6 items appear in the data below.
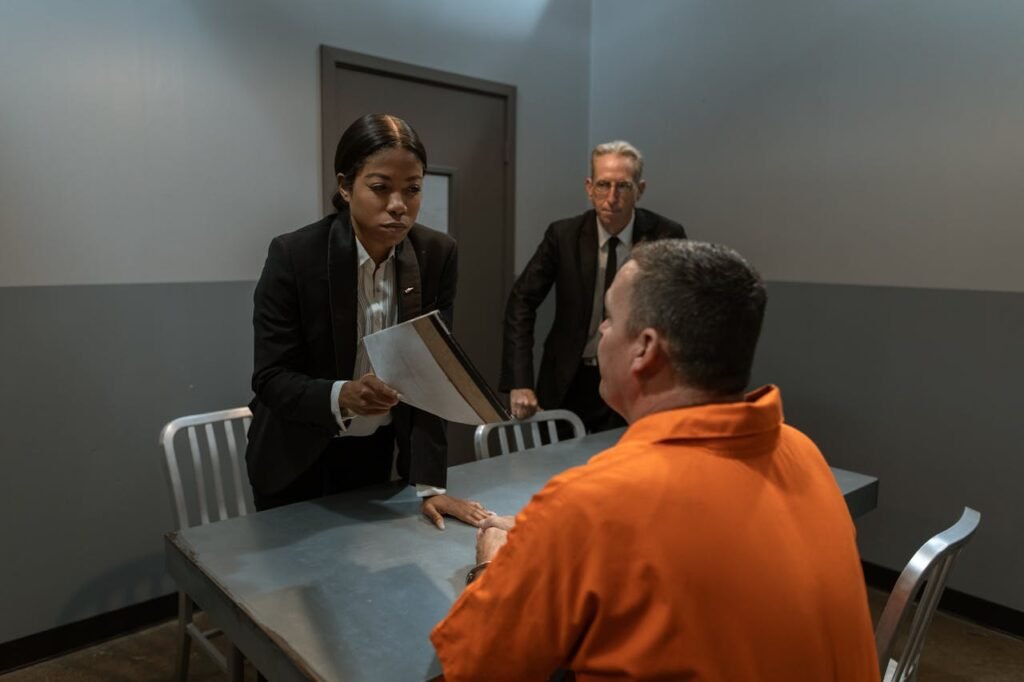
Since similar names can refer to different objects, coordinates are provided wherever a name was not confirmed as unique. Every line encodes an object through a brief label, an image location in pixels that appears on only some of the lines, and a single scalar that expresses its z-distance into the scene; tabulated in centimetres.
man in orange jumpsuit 77
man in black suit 270
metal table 106
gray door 309
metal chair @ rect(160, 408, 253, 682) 189
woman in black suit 151
